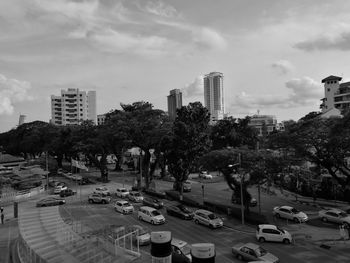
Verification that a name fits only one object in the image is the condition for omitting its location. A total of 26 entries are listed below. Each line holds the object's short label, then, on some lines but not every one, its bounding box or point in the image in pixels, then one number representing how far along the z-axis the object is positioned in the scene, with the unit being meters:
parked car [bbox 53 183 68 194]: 55.84
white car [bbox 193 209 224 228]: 34.12
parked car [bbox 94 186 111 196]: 51.16
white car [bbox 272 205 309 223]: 36.59
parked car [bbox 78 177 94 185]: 67.31
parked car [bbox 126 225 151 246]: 27.74
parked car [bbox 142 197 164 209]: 42.62
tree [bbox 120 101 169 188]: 54.25
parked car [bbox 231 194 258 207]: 44.03
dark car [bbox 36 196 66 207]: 42.70
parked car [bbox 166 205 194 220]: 37.69
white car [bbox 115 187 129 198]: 51.06
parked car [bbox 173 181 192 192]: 54.64
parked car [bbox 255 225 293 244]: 29.25
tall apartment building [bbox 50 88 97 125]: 173.88
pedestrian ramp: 18.62
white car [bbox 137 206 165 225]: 35.44
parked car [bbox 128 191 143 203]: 47.25
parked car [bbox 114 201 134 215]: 40.56
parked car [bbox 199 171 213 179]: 73.94
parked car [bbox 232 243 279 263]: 23.64
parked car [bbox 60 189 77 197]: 54.07
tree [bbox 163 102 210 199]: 47.28
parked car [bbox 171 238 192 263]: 23.02
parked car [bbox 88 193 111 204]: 47.25
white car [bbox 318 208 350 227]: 34.70
